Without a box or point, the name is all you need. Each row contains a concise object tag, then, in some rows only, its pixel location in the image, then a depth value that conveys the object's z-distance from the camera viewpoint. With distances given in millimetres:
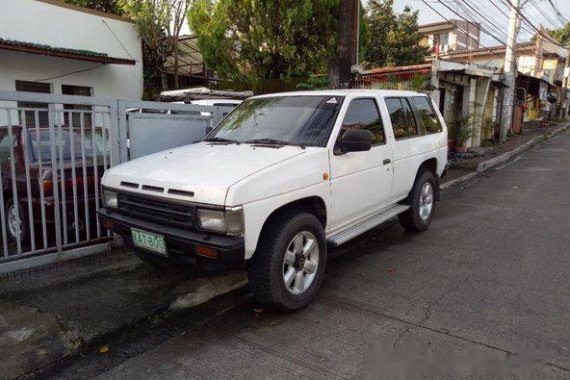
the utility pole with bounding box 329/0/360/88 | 7926
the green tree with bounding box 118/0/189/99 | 14258
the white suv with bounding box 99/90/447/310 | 3287
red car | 4508
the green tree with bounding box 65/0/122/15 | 18188
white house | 11312
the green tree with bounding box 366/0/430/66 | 26891
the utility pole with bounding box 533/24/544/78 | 29181
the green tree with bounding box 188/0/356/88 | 13359
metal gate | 4398
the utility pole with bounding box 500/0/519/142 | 16031
